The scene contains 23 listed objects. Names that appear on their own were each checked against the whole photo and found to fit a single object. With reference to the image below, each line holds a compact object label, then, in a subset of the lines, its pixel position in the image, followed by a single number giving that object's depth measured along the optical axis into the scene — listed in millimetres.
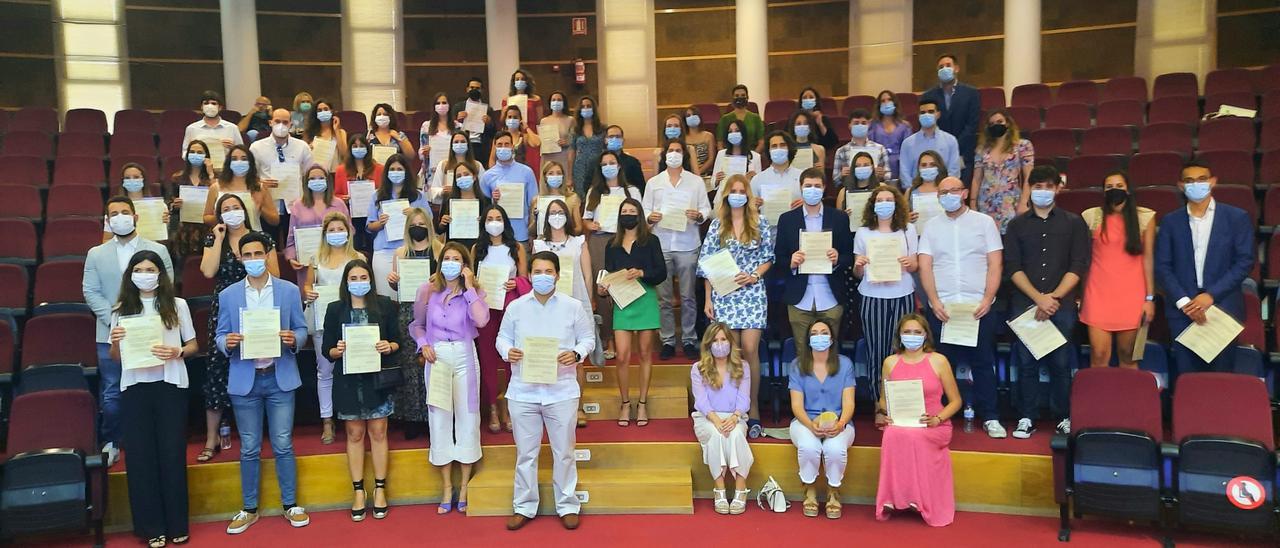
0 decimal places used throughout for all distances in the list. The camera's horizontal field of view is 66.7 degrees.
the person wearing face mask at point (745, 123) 8789
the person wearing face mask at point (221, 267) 6480
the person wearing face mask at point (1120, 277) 6227
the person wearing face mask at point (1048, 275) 6270
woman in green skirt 6934
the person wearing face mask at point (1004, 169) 7309
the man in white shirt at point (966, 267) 6355
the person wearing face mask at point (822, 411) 6119
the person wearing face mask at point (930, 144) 7950
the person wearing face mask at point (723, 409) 6234
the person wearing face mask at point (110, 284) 6254
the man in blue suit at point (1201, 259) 5996
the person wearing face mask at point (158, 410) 5754
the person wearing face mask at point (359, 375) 6129
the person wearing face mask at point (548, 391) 6039
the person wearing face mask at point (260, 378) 6031
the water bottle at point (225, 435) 6766
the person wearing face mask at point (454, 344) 6238
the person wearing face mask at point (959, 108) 8594
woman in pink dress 5906
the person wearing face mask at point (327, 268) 6543
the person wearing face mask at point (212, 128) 8820
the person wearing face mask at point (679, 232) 7422
